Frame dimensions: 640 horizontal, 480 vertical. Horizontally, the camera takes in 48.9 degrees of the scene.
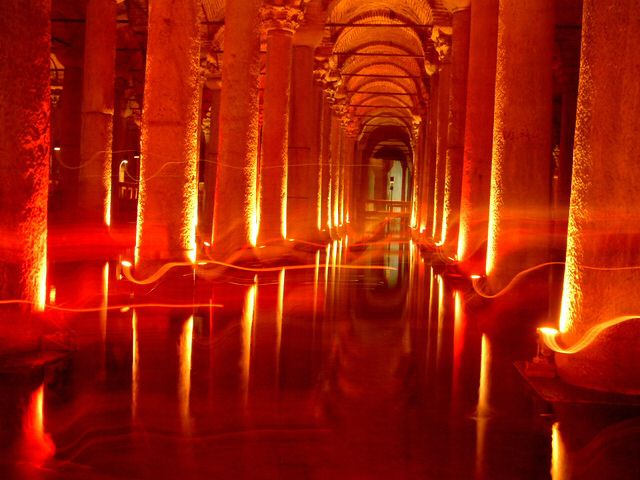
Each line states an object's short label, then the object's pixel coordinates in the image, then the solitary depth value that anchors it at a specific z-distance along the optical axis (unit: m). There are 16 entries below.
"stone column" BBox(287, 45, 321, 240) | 16.83
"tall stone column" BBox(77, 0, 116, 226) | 15.34
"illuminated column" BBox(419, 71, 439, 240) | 21.50
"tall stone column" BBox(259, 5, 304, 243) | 14.12
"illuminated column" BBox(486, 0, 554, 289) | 8.06
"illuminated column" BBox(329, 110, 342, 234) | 26.83
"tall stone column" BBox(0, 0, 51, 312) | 5.33
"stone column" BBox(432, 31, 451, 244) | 17.16
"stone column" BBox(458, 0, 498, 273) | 11.12
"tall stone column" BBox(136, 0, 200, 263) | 9.16
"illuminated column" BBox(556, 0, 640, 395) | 4.95
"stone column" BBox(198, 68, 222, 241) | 23.10
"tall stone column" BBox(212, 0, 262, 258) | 11.53
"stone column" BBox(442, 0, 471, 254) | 14.34
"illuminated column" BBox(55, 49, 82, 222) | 18.36
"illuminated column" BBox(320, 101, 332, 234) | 22.53
